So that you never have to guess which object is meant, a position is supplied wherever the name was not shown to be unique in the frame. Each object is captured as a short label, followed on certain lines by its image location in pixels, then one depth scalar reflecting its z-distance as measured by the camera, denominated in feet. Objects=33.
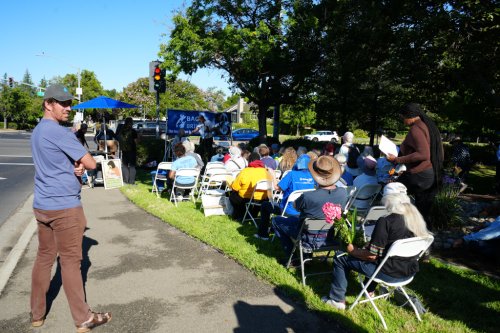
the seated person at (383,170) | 19.46
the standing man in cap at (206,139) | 45.98
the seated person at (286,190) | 18.80
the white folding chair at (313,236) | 14.42
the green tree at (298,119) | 159.98
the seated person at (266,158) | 28.12
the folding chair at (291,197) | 18.16
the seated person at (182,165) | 27.66
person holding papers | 16.19
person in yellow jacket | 22.00
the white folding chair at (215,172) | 27.43
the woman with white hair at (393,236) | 11.75
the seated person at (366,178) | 21.52
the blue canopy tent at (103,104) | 39.30
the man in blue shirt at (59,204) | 10.73
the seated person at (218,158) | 36.62
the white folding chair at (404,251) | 11.46
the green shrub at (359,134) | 177.37
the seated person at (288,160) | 26.02
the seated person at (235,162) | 29.01
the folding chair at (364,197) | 21.26
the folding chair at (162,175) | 30.66
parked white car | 139.33
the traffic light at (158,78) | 41.70
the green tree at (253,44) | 50.37
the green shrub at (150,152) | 47.65
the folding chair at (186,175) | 27.40
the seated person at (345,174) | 25.98
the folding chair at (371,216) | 16.28
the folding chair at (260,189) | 21.49
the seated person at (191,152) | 29.37
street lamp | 125.08
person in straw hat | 14.57
